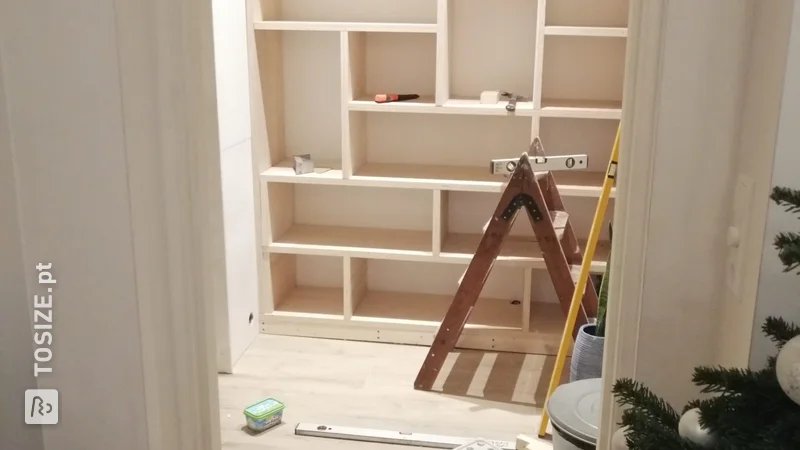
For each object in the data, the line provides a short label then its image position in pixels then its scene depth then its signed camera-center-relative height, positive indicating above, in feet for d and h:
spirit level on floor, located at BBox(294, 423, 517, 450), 8.55 -4.22
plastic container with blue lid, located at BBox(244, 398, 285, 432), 8.75 -4.03
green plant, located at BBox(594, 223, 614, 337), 8.56 -2.75
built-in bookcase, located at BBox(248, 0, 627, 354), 10.50 -1.24
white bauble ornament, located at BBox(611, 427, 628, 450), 3.89 -1.93
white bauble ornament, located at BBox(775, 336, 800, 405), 2.79 -1.12
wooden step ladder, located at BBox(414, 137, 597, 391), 9.07 -2.34
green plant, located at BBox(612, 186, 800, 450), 2.86 -1.37
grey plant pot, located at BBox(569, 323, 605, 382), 8.49 -3.28
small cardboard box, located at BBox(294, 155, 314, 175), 10.84 -1.49
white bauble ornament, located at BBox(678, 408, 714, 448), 3.05 -1.49
